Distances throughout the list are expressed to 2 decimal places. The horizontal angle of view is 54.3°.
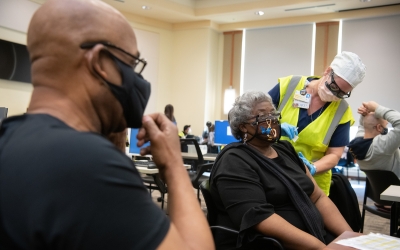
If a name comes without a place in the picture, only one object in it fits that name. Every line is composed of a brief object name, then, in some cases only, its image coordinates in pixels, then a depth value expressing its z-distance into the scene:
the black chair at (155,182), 3.84
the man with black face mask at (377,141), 3.24
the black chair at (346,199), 2.35
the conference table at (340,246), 1.35
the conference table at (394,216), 2.45
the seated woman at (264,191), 1.74
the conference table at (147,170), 3.46
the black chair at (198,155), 4.26
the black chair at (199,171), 4.10
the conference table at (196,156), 4.48
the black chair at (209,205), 1.97
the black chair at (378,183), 2.98
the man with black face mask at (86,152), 0.60
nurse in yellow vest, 2.27
